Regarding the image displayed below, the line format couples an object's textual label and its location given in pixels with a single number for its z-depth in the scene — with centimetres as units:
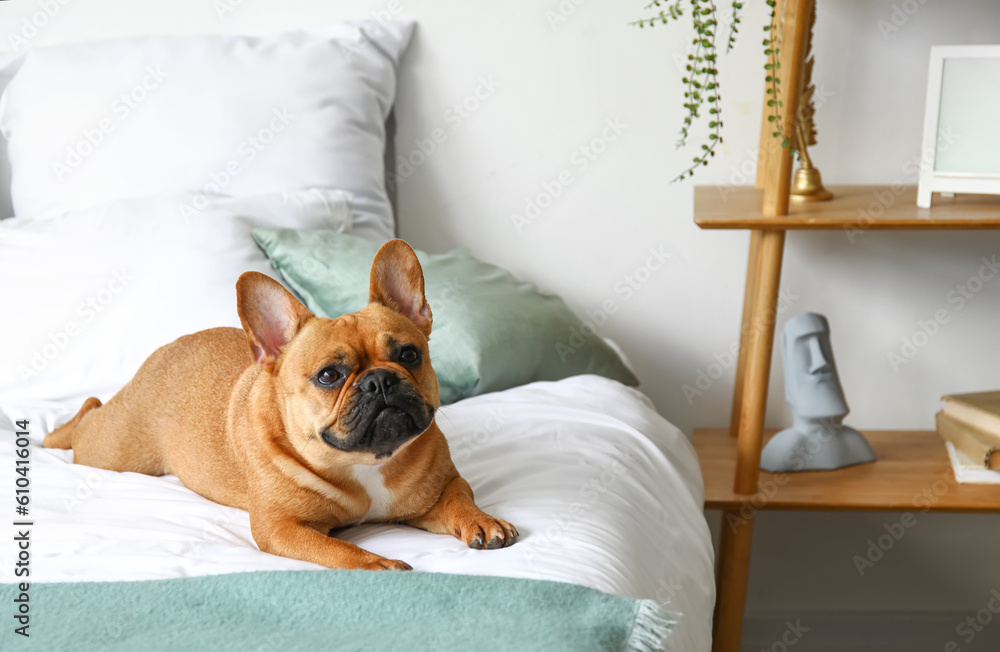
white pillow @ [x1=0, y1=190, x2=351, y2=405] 139
